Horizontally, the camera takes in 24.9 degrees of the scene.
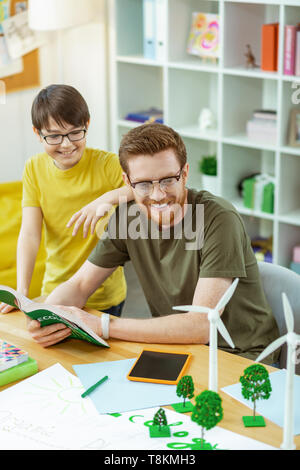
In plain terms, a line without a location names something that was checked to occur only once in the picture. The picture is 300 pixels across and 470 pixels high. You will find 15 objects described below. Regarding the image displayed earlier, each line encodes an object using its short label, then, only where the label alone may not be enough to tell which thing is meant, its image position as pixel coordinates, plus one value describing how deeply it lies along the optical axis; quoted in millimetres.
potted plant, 3807
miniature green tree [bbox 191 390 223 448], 1224
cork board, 3967
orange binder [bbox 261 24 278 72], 3344
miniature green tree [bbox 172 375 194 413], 1386
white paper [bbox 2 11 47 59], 3850
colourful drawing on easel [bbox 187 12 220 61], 3639
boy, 2094
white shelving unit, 3439
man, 1717
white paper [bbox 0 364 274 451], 1305
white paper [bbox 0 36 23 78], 3842
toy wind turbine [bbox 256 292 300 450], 1191
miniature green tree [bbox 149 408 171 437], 1327
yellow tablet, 1540
